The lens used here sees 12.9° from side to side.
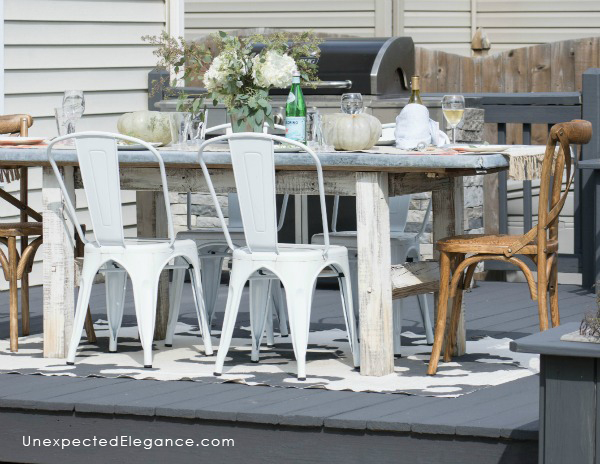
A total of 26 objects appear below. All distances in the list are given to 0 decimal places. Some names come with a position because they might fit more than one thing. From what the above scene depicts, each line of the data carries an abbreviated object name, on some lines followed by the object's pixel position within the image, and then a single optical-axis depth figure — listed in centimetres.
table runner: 942
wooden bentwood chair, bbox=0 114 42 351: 1082
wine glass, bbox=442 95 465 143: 1003
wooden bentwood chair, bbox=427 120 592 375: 926
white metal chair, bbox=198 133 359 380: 936
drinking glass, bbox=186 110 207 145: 1056
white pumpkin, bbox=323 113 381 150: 966
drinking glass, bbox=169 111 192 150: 1044
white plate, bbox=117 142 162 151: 1003
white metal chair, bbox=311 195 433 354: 1030
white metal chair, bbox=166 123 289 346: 1124
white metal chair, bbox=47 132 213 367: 979
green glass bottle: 999
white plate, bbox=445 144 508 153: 960
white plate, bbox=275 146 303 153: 959
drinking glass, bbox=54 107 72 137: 1056
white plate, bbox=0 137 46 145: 1065
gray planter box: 695
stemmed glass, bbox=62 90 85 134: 1060
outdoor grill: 1372
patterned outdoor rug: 929
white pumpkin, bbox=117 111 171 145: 1037
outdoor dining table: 936
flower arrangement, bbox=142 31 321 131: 1014
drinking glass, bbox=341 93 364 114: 999
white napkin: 987
